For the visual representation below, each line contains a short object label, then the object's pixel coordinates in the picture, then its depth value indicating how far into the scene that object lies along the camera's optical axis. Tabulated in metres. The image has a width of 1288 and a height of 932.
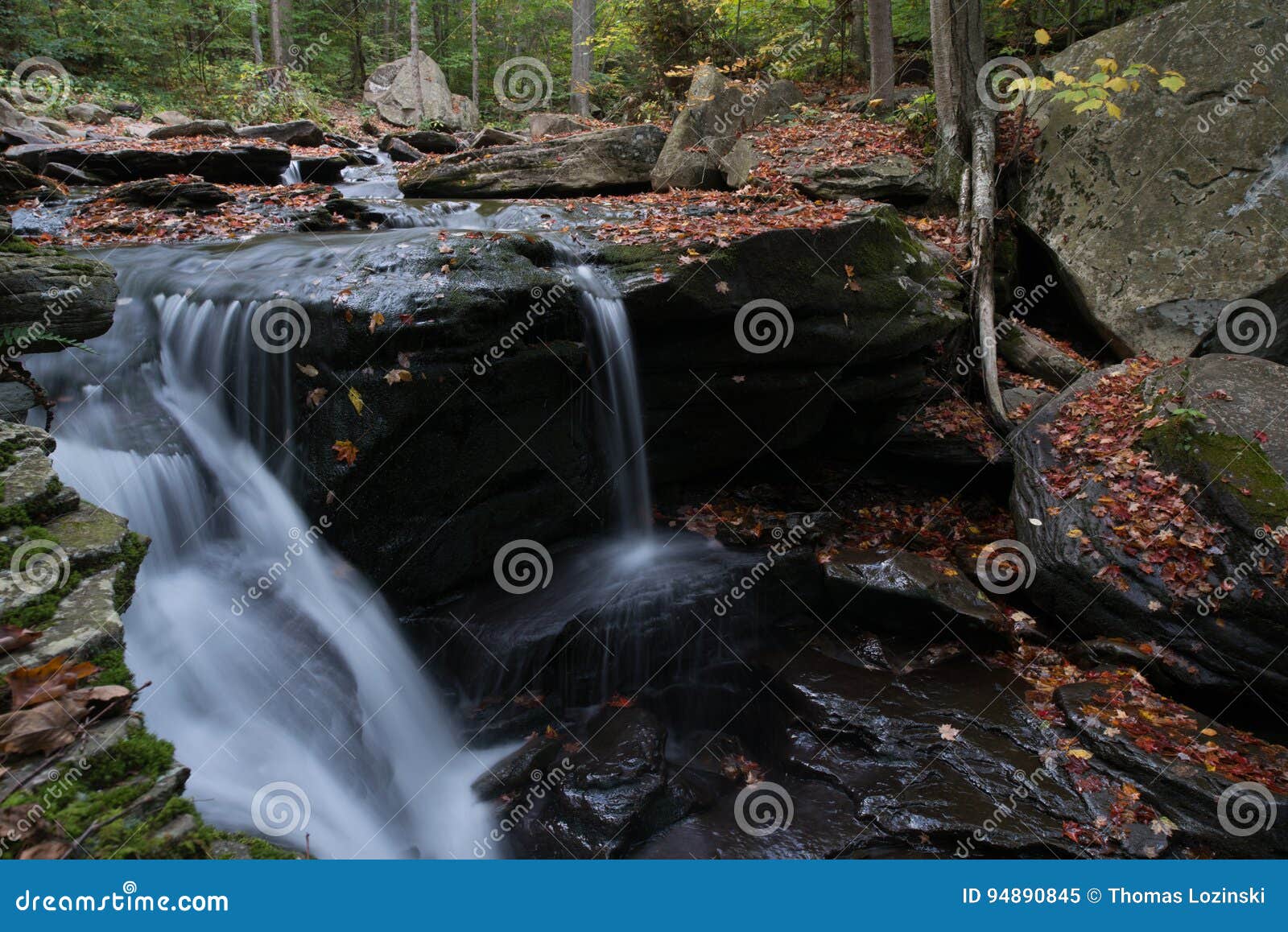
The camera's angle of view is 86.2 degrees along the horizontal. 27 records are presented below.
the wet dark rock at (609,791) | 4.47
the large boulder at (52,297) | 4.95
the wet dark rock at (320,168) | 11.28
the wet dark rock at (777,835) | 4.38
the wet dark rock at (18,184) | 8.39
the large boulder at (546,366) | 5.26
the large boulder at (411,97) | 19.16
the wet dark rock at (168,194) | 8.62
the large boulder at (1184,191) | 7.70
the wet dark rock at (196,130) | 12.17
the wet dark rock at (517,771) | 4.86
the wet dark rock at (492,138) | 12.84
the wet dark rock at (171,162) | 9.33
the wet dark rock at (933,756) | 4.34
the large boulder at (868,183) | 9.95
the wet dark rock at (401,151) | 13.30
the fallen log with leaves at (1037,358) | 8.23
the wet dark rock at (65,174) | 9.17
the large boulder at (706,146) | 10.06
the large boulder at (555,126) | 13.81
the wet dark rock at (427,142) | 14.05
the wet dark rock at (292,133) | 13.01
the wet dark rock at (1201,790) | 4.06
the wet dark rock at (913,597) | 5.92
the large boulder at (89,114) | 13.95
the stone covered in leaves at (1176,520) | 5.12
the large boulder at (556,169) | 10.23
